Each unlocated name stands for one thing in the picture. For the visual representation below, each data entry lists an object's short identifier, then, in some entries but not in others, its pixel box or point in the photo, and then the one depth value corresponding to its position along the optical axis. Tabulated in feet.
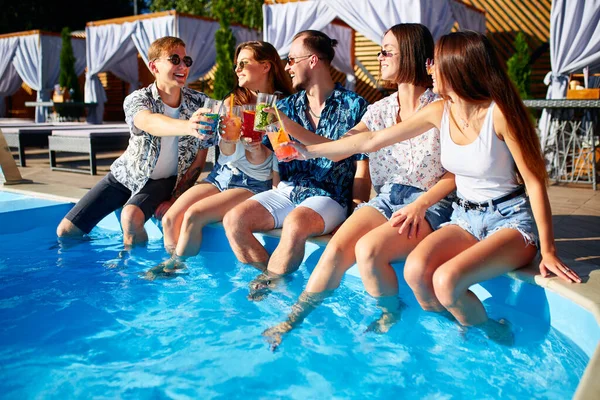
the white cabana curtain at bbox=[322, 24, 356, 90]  47.52
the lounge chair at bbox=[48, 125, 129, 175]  26.27
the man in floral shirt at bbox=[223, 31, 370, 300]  11.02
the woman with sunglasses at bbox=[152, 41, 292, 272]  11.92
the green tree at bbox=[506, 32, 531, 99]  32.48
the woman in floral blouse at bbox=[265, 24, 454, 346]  8.92
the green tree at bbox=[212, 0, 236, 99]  43.50
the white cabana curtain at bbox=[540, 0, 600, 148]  24.09
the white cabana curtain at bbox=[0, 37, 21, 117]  61.67
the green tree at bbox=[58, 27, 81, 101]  58.18
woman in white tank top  8.07
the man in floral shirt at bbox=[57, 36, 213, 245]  12.70
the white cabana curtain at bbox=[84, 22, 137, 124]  51.06
